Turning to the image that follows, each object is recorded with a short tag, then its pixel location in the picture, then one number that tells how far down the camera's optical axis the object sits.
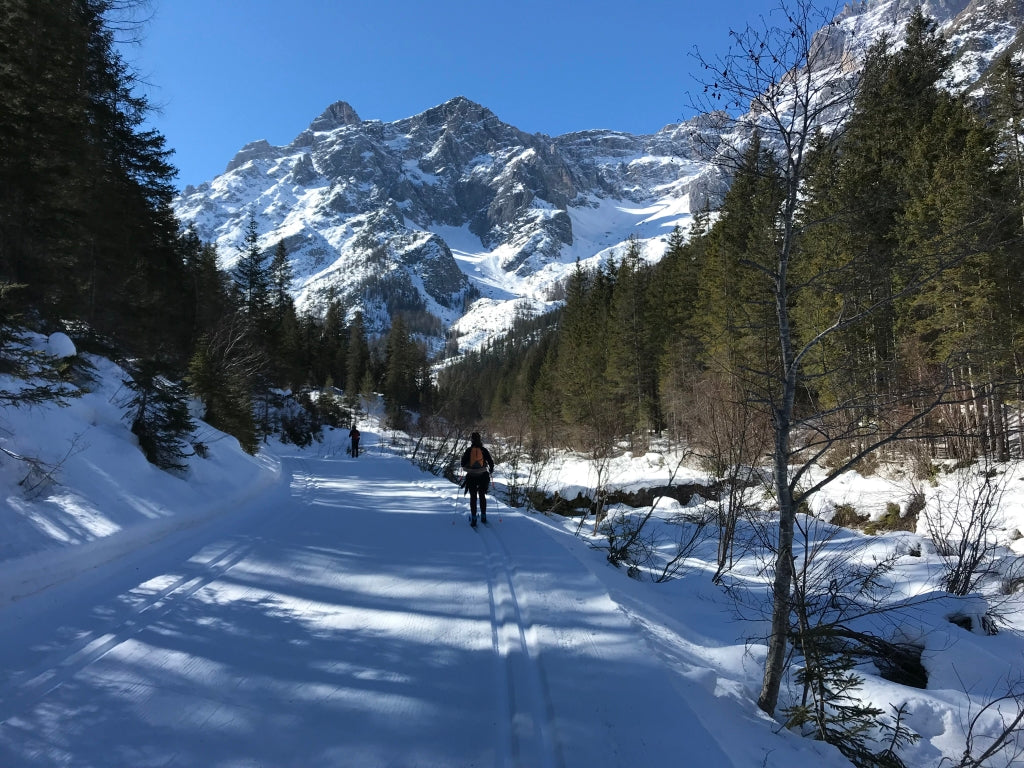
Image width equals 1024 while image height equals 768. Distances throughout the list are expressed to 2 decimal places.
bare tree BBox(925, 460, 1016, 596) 6.12
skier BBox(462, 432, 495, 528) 8.63
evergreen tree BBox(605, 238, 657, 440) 31.70
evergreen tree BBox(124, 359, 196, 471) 8.73
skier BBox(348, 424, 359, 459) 25.56
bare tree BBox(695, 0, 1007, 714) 3.27
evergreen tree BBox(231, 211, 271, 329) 41.72
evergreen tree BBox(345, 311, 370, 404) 57.50
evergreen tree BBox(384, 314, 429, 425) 63.72
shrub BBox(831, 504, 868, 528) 12.56
